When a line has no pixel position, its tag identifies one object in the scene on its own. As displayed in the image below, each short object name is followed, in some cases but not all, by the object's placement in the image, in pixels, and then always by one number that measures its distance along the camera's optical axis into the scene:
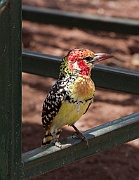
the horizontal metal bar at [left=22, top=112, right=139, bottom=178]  6.21
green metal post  5.48
